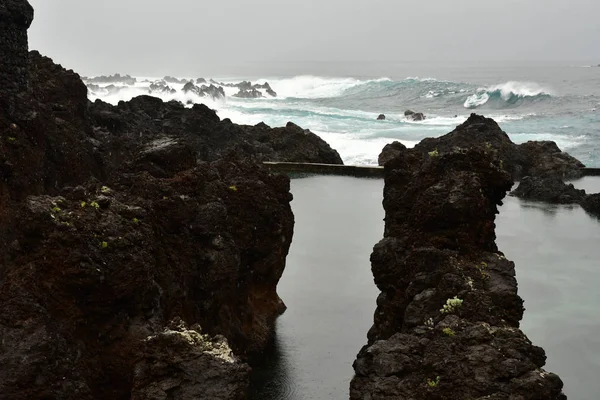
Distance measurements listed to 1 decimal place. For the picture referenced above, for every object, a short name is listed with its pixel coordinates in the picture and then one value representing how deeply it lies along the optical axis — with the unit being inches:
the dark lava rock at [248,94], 4404.5
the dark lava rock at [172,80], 6132.9
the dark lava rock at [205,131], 1107.9
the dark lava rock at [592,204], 904.9
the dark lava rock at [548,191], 971.3
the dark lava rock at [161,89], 4291.3
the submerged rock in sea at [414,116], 2709.4
